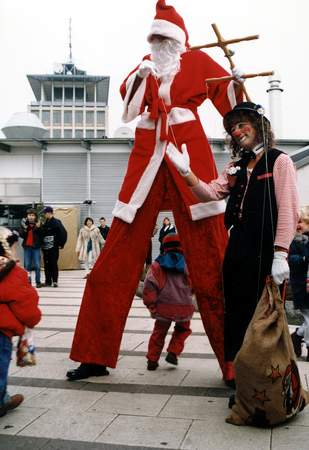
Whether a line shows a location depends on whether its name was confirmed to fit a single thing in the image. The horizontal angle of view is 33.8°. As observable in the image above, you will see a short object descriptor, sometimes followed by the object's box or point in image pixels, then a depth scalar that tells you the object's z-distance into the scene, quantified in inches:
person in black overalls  104.0
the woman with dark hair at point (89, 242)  501.0
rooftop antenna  3765.3
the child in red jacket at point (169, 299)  144.5
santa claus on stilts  127.9
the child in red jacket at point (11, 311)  102.7
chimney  633.0
